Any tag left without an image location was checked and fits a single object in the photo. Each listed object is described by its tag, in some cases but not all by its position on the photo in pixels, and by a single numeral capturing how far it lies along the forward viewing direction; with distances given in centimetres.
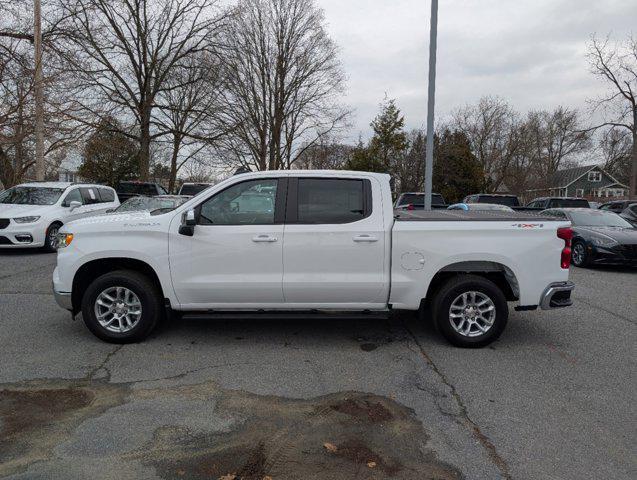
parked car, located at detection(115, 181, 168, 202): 2166
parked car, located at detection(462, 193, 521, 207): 1920
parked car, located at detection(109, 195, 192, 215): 1240
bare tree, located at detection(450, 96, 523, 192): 5284
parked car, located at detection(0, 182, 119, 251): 1129
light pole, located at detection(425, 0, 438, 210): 1191
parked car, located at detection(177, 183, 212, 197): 2145
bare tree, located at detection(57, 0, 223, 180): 2588
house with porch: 6466
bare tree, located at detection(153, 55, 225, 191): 2889
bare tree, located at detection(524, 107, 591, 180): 5565
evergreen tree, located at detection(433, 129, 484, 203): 3609
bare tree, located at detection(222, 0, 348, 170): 3231
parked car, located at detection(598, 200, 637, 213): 1842
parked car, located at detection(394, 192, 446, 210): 1959
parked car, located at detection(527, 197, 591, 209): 1881
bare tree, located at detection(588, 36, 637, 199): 2873
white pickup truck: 505
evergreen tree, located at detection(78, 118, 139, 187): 2653
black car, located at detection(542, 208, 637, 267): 1085
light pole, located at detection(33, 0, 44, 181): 1511
